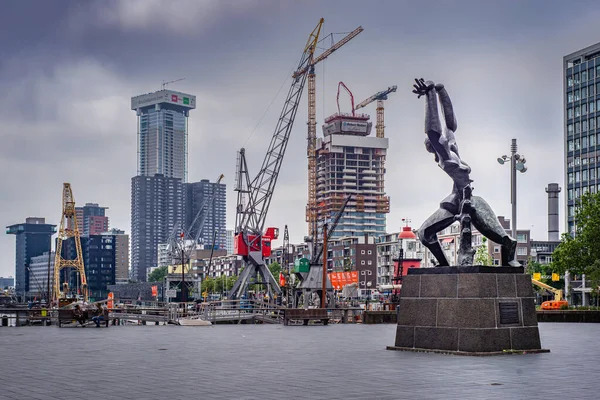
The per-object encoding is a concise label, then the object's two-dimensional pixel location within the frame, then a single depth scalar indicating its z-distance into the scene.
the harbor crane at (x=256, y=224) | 110.56
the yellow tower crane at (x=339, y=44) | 186.12
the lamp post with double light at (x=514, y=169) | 50.91
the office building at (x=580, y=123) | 137.38
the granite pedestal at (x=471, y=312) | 23.06
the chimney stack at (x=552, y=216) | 154.25
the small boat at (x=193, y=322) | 50.62
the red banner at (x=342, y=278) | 122.94
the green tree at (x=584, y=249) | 69.31
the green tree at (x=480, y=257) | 108.38
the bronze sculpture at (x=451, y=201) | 25.92
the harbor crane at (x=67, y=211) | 182.88
